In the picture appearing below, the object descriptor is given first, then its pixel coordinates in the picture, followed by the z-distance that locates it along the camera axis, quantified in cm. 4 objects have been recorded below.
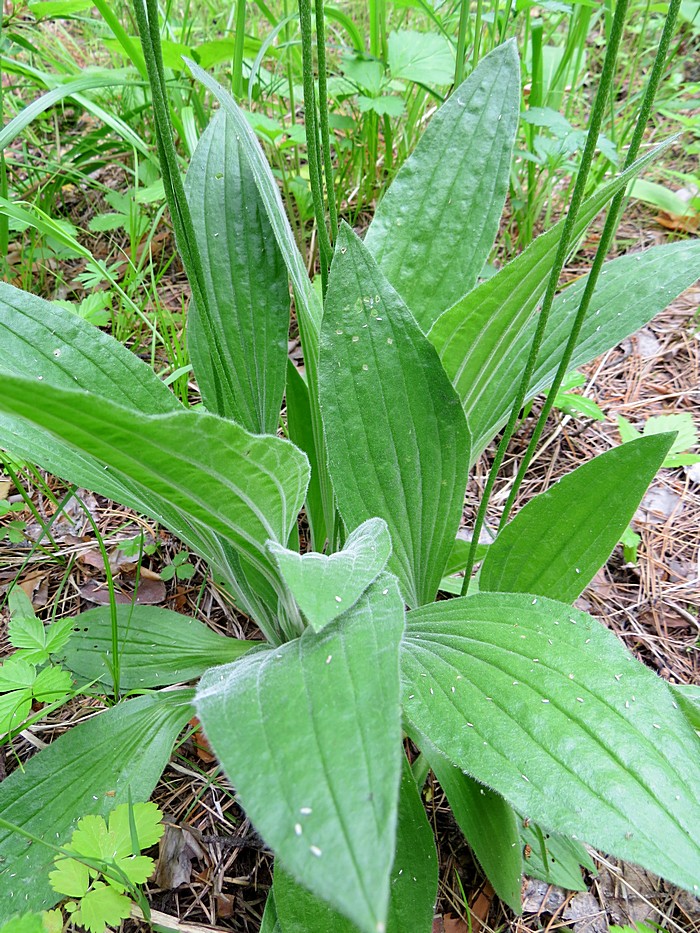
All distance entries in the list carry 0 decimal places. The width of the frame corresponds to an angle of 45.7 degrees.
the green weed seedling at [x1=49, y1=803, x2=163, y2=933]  26
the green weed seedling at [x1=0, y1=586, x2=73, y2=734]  29
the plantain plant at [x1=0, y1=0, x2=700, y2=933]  21
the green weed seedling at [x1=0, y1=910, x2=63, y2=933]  24
